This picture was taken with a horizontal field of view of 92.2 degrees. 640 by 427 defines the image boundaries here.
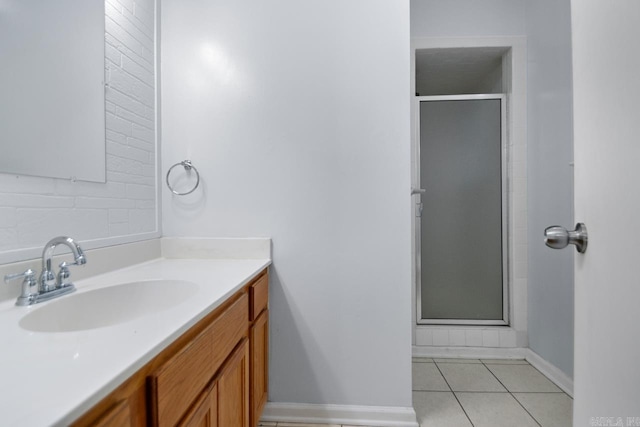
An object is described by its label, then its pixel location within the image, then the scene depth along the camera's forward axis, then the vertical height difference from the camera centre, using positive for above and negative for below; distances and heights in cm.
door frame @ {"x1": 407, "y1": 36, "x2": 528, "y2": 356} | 218 -4
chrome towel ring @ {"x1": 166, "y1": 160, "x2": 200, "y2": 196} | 153 +21
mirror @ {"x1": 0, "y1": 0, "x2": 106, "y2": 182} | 88 +40
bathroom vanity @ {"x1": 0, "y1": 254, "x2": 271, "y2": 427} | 42 -25
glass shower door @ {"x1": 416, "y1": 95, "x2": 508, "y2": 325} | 231 -1
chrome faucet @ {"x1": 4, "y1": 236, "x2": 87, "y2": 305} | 82 -18
